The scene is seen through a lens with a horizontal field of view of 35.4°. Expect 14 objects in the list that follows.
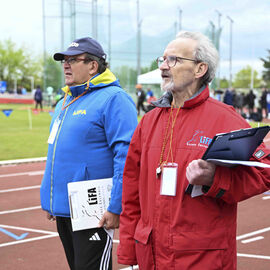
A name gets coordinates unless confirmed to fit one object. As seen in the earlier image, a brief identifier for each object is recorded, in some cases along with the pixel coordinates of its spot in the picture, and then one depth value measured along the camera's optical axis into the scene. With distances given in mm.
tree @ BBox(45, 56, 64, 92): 33719
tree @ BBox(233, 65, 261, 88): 102244
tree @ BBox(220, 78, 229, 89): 103581
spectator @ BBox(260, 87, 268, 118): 26094
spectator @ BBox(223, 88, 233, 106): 27141
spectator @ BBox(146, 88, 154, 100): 27295
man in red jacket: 1979
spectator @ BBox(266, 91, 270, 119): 26753
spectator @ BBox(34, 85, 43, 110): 31938
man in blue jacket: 2836
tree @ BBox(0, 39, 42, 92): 79500
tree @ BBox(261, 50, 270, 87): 80800
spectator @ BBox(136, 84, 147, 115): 24619
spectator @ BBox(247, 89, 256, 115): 28391
